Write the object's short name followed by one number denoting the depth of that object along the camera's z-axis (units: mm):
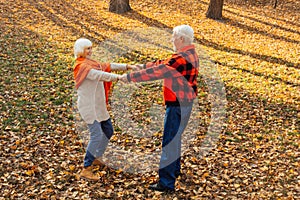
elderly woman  5258
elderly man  4969
